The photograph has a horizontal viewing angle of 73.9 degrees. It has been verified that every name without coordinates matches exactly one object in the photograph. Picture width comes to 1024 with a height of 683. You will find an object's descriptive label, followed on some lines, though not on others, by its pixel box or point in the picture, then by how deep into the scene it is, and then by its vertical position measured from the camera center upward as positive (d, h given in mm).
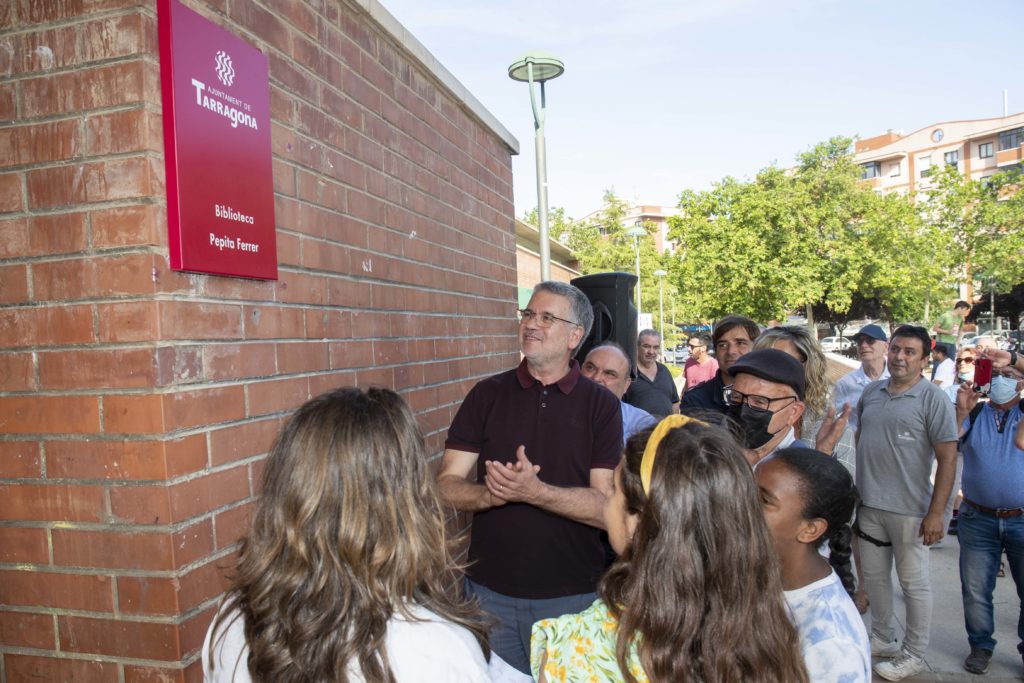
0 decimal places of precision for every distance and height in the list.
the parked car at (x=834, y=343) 45759 -2044
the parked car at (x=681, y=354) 43344 -2148
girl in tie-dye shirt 1763 -706
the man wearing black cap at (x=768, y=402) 2930 -369
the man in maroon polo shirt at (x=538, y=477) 2811 -644
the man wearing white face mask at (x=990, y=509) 4223 -1274
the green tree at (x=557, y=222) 36562 +5681
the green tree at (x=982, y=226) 23906 +3010
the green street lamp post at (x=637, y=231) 25077 +3459
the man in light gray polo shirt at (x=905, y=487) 4297 -1138
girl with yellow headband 1556 -645
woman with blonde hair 4281 -419
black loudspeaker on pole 6113 +108
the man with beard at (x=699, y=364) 9664 -661
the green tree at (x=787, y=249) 28109 +2806
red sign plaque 1695 +524
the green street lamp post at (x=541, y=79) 7824 +2913
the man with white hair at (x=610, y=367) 4395 -283
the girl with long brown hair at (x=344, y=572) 1340 -486
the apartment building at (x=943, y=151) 50781 +12925
